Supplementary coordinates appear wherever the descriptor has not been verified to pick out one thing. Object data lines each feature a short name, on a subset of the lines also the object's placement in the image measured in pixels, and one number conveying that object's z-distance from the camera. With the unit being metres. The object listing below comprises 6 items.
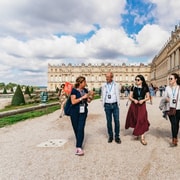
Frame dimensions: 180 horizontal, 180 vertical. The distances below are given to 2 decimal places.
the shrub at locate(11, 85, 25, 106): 13.21
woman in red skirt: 3.60
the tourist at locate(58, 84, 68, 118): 7.12
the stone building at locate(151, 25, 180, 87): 35.02
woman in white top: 3.42
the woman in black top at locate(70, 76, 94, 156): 3.06
